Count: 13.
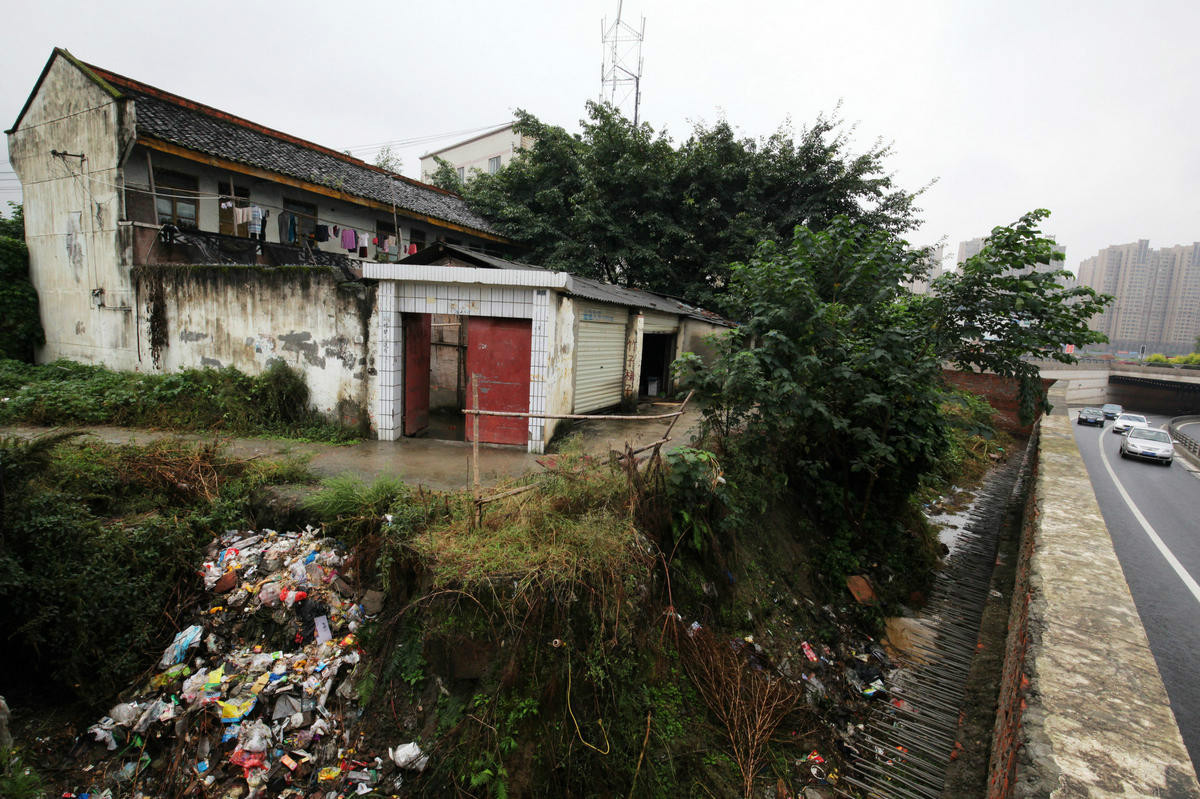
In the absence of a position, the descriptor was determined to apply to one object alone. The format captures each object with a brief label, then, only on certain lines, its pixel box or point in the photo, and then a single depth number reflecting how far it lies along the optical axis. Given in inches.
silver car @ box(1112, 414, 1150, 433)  965.8
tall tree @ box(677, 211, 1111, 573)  221.6
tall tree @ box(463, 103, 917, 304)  589.9
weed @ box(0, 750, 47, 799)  113.2
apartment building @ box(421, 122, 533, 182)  1194.0
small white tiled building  302.7
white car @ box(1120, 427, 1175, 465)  703.7
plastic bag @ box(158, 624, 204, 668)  159.6
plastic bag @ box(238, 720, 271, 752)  141.3
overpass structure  1456.8
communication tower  774.5
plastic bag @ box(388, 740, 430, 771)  136.5
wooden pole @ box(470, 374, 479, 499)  181.4
